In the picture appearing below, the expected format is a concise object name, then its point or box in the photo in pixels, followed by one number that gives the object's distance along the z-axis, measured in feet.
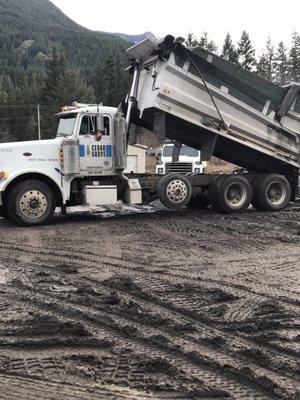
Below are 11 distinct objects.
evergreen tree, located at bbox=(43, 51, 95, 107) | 203.82
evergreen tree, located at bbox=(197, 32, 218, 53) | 271.06
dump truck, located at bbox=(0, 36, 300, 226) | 34.27
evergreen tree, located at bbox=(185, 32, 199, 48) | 262.67
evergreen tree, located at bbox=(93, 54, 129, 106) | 214.07
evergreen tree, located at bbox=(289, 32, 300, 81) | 280.51
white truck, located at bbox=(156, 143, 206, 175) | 59.67
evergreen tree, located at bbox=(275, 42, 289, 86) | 286.05
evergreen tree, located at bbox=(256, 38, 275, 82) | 279.49
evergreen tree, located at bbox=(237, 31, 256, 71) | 264.72
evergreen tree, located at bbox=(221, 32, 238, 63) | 262.02
